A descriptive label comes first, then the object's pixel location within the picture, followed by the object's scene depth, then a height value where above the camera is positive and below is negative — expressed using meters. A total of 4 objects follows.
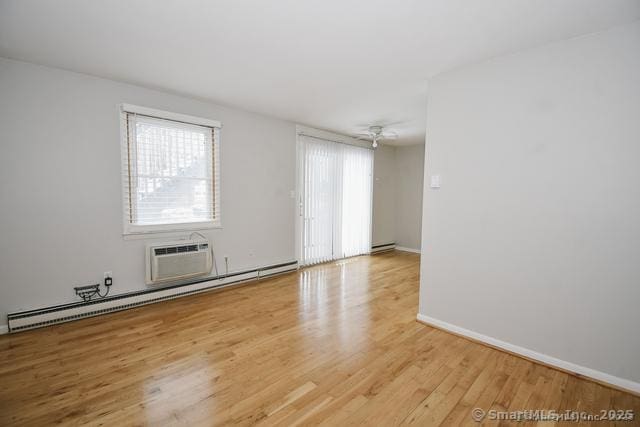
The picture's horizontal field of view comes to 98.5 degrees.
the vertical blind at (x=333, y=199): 5.09 -0.02
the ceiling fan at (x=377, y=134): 4.96 +1.27
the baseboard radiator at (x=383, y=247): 6.61 -1.21
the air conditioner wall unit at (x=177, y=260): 3.33 -0.82
